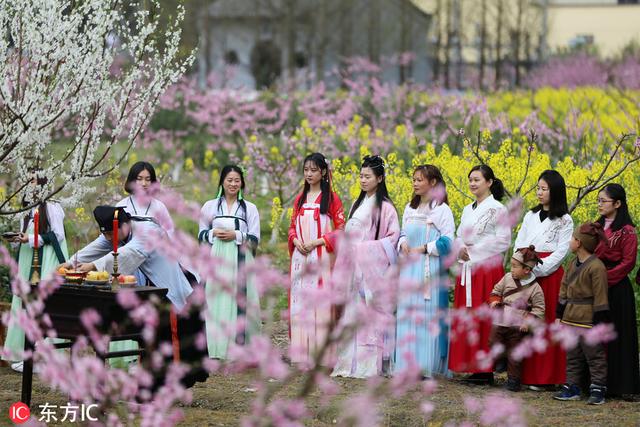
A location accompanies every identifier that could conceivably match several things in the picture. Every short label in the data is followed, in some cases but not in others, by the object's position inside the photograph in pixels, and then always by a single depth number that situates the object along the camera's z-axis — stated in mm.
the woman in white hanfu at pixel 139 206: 14693
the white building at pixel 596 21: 104044
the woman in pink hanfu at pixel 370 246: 15413
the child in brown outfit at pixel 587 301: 13726
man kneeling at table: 12887
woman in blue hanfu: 15250
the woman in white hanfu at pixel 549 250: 14618
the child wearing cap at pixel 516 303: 14447
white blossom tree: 12314
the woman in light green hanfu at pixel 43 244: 15622
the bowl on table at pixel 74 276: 12091
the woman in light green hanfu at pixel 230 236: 16588
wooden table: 11712
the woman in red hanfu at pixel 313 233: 15844
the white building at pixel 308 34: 75388
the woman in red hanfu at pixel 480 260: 15116
